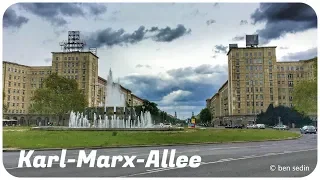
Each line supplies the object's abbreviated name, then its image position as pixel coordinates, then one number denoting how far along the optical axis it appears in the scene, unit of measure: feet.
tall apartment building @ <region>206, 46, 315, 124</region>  229.45
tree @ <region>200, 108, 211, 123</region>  410.31
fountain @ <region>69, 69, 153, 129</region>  127.95
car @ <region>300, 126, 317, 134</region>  108.95
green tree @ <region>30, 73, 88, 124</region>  170.19
